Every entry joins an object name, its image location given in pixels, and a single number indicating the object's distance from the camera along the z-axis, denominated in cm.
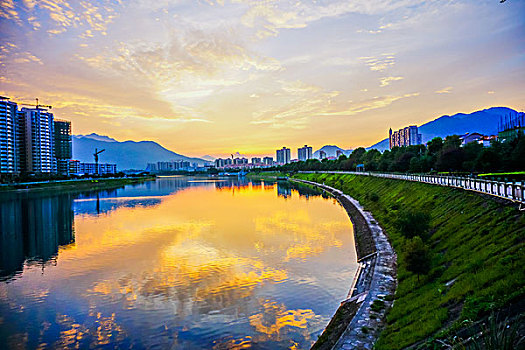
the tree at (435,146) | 5356
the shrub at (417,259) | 1128
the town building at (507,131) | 6316
